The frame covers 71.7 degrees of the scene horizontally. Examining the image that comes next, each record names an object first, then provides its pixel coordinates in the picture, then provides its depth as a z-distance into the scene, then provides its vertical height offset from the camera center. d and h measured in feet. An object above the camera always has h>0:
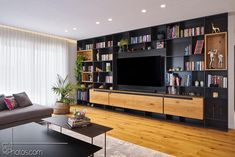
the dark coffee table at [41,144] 5.56 -2.51
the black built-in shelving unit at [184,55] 12.01 +2.05
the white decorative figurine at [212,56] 12.12 +1.66
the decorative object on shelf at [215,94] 11.98 -1.21
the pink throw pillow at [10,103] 11.89 -1.80
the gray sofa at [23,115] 10.22 -2.50
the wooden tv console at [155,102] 12.06 -2.07
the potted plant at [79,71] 20.17 +0.92
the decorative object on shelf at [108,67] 18.29 +1.27
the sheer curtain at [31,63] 14.78 +1.57
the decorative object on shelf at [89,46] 19.77 +3.97
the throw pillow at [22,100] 12.69 -1.69
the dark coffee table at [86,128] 7.07 -2.34
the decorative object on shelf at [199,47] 12.51 +2.44
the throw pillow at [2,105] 11.72 -1.93
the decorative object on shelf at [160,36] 14.37 +3.77
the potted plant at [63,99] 16.37 -2.16
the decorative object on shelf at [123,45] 16.48 +3.48
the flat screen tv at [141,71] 14.64 +0.69
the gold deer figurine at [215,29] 12.04 +3.64
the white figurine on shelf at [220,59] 11.91 +1.40
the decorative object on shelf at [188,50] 13.01 +2.29
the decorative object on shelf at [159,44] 14.48 +3.04
